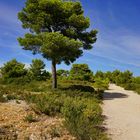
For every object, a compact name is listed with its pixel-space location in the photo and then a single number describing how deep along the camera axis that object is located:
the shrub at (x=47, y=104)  6.60
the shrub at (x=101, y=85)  21.42
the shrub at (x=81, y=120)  4.67
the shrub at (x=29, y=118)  5.64
